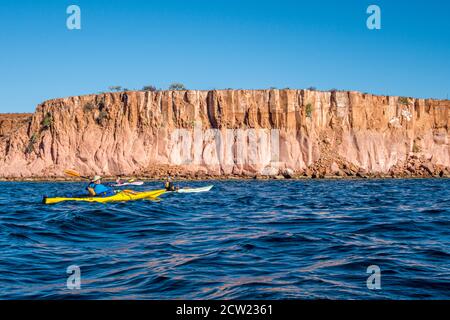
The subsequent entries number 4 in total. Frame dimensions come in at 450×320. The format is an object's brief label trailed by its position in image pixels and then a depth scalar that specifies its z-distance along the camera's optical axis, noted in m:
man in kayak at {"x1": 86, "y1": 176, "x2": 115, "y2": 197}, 21.23
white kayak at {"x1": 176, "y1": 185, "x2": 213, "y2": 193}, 28.37
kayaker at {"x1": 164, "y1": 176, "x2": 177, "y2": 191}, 26.99
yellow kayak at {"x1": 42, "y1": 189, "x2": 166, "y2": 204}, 21.03
